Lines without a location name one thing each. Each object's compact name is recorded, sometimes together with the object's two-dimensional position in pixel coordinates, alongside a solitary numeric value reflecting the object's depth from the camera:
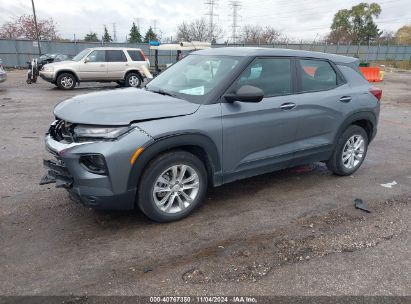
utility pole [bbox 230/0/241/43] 65.92
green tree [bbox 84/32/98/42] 60.19
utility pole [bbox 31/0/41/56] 32.54
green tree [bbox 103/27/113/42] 72.20
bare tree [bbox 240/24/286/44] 64.50
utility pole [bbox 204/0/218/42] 57.92
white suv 15.67
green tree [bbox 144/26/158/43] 62.62
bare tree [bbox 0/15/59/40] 51.53
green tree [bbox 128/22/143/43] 65.81
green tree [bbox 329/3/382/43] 78.31
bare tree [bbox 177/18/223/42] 57.01
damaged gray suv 3.43
